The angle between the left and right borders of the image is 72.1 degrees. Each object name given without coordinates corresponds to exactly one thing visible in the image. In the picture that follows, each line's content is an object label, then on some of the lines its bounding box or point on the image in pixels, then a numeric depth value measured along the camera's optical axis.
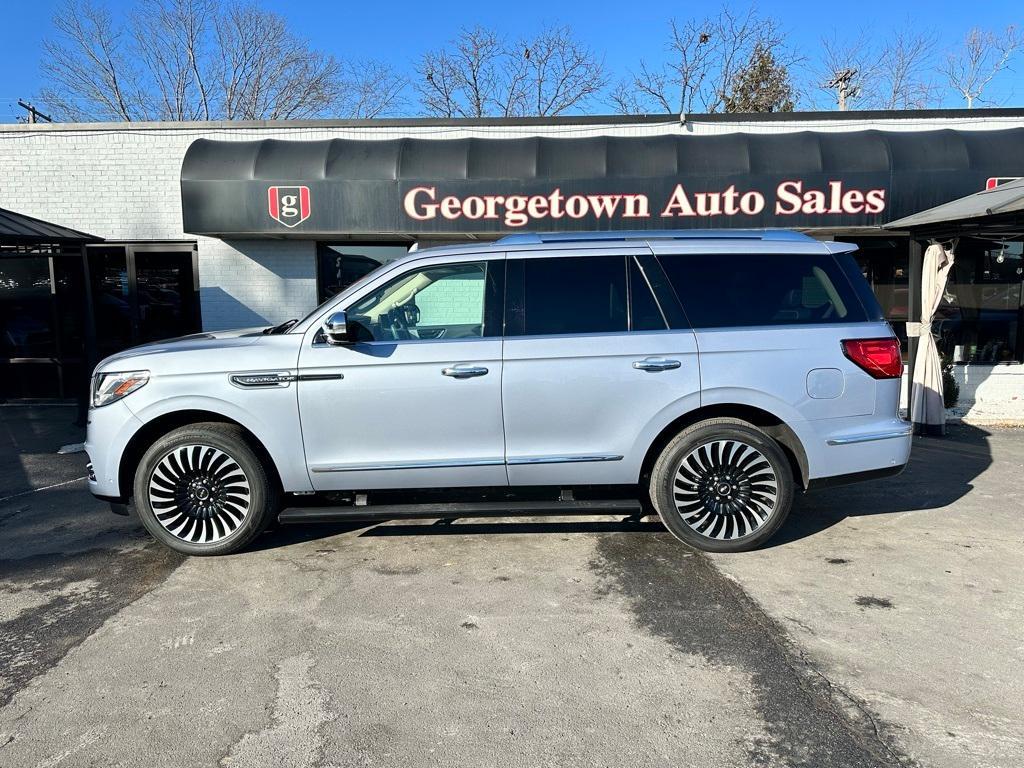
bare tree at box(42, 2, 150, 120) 26.28
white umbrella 8.30
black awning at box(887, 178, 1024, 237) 7.50
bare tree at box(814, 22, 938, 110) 16.78
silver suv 4.45
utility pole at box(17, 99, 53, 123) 12.43
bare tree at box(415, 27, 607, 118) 24.98
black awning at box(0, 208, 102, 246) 8.05
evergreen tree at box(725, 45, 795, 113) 23.70
